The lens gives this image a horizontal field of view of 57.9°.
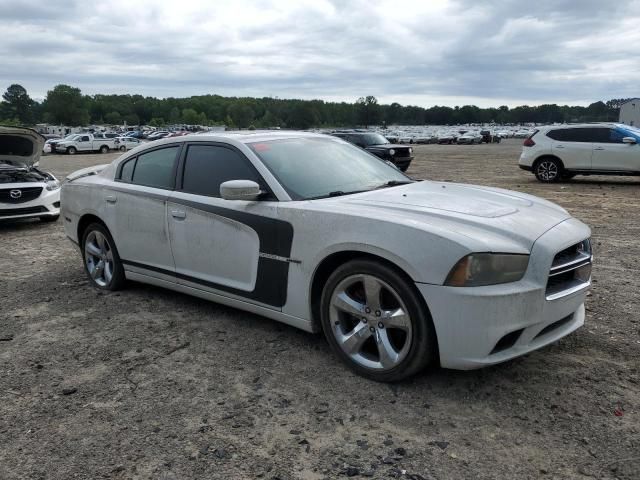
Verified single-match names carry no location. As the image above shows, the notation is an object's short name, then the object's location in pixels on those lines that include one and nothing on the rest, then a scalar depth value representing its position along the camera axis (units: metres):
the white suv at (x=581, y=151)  14.37
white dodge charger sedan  3.11
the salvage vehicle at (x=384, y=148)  18.36
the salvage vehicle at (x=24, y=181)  9.30
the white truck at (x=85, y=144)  42.25
